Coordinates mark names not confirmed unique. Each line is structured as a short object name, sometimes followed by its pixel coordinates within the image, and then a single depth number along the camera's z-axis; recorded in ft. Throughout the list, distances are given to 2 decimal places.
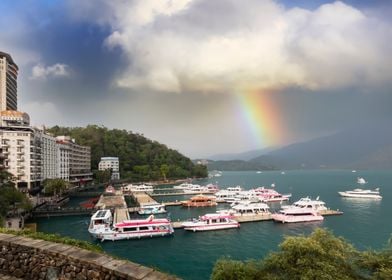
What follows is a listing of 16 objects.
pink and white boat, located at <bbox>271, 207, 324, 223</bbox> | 170.02
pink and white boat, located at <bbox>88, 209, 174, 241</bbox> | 134.30
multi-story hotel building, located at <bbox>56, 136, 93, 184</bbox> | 371.15
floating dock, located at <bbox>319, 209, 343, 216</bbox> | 194.29
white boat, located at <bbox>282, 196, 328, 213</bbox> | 200.85
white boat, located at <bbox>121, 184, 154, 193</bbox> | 334.54
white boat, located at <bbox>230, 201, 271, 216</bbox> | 187.83
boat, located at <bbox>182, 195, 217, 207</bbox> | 238.48
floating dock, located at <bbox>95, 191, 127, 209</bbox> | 210.47
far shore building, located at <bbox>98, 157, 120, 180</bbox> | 479.95
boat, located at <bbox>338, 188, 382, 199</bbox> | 281.95
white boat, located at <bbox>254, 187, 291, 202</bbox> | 264.31
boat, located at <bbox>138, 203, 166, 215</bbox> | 200.64
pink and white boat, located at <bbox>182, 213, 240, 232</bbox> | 148.87
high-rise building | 340.59
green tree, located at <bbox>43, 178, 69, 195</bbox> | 248.11
